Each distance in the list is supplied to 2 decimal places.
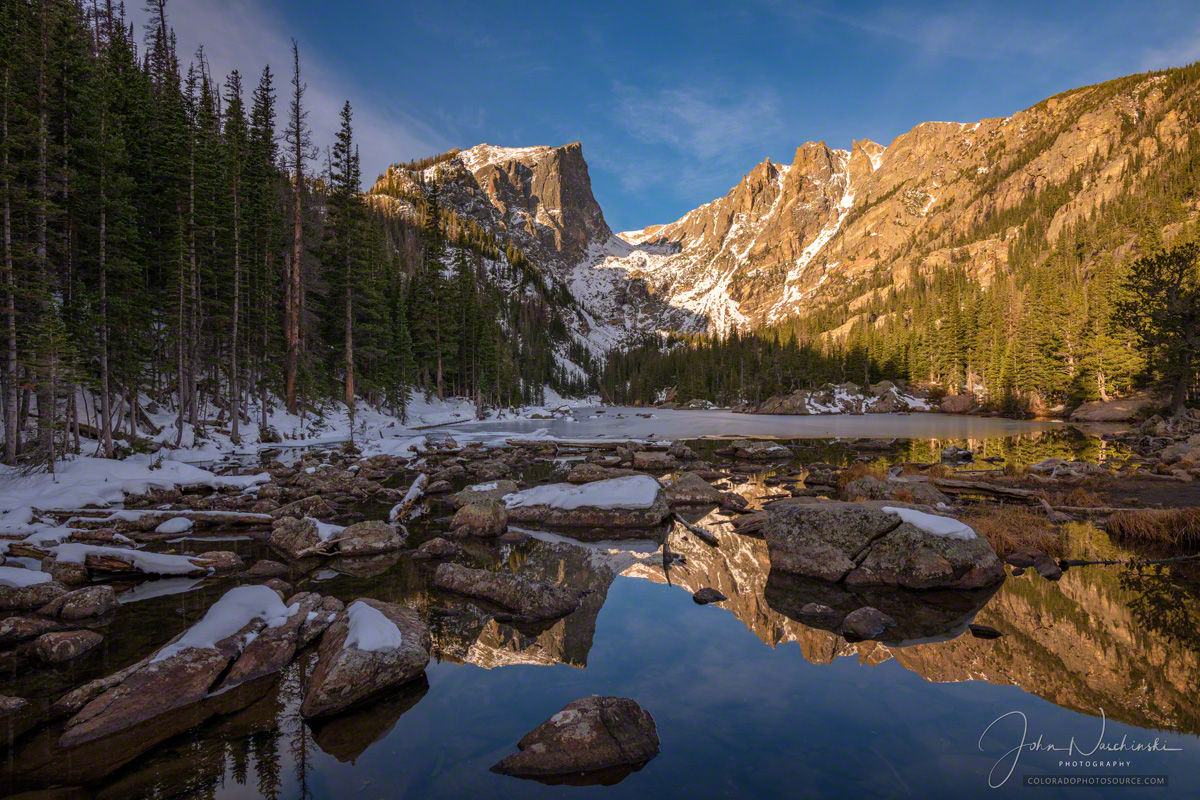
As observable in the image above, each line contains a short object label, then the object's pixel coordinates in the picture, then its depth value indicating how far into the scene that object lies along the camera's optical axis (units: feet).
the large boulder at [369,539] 33.14
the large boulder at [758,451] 83.15
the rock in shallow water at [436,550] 32.73
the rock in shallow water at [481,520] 38.63
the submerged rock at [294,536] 32.46
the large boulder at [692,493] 48.21
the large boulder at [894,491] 41.29
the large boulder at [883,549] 26.32
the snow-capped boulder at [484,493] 43.04
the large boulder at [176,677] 14.40
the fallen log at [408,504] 41.90
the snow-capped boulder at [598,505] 41.42
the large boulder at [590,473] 59.31
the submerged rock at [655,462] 71.30
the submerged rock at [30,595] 22.86
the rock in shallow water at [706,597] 25.77
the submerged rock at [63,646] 18.51
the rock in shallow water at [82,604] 22.40
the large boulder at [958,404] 236.63
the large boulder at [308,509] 40.83
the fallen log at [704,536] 35.58
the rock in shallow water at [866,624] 21.16
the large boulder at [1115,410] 136.05
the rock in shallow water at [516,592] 23.85
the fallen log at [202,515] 38.17
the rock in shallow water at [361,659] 15.72
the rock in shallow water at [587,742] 13.24
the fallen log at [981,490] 42.65
